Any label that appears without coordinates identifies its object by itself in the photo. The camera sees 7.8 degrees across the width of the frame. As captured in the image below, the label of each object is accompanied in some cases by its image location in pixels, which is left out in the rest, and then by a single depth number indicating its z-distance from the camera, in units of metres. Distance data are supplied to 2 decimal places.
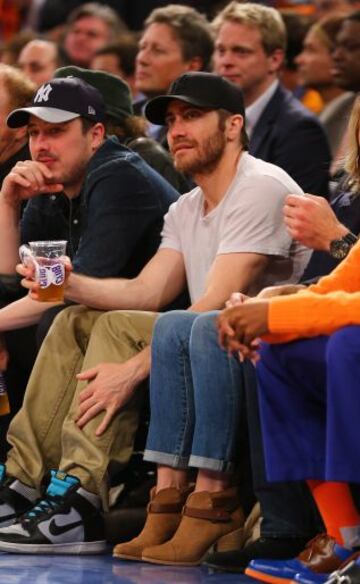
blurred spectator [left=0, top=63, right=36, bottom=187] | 10.55
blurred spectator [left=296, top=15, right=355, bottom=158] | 13.59
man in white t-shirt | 8.40
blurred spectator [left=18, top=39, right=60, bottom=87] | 16.31
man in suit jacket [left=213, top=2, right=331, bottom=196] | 11.21
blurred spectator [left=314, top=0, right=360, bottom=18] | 16.32
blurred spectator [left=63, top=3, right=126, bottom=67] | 18.18
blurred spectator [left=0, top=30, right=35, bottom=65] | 16.70
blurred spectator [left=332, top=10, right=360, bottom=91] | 13.13
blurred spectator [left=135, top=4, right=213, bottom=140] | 13.07
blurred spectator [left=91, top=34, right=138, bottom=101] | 15.68
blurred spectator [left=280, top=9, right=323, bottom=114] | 14.46
